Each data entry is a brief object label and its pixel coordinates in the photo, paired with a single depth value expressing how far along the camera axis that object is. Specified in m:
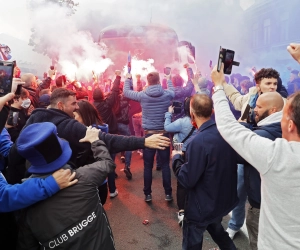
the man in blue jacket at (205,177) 2.32
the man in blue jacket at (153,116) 4.32
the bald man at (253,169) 2.15
